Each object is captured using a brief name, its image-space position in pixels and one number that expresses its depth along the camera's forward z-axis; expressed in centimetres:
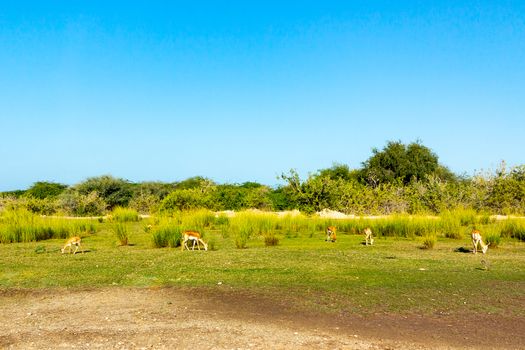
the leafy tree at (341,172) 5711
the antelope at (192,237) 1649
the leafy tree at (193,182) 5949
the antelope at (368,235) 1834
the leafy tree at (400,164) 5591
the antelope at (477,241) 1587
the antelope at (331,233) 1986
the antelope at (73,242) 1603
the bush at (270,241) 1880
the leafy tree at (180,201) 3534
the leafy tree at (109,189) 5669
